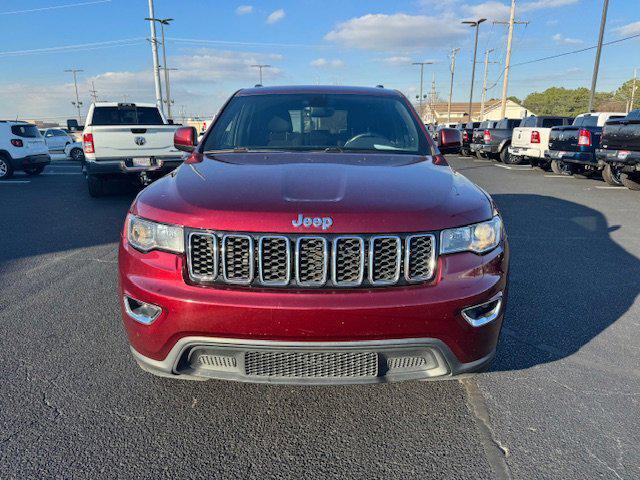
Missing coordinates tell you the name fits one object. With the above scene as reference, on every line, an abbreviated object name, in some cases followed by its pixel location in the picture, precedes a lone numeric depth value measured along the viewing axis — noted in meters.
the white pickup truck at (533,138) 15.39
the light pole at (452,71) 61.56
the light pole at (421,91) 74.76
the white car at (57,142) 23.41
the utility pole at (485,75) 54.34
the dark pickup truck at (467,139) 22.36
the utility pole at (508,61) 35.25
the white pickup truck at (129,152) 8.77
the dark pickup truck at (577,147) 11.96
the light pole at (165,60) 37.31
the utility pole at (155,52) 28.55
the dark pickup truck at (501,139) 19.00
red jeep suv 2.04
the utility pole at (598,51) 20.23
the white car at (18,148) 13.57
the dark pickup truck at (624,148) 9.47
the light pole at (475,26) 43.06
